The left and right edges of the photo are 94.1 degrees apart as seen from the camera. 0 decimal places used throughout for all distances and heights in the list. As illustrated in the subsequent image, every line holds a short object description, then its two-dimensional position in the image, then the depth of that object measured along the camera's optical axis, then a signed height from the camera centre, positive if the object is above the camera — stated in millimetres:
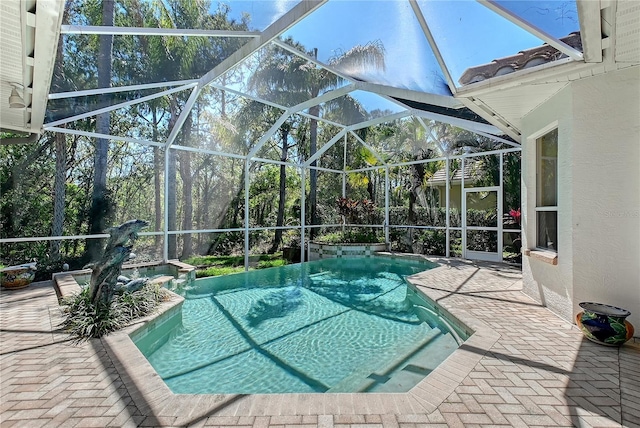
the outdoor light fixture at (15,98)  3434 +1367
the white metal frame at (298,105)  4137 +2737
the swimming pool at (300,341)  3529 -1944
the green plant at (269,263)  12004 -2006
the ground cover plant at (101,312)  4000 -1446
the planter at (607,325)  3449 -1316
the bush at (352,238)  12906 -1034
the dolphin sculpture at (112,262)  4441 -706
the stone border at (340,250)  12188 -1471
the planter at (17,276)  6367 -1340
